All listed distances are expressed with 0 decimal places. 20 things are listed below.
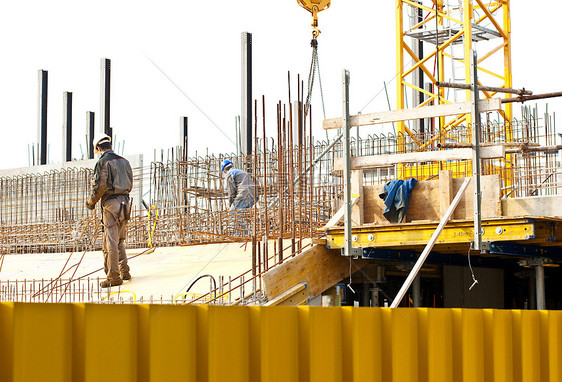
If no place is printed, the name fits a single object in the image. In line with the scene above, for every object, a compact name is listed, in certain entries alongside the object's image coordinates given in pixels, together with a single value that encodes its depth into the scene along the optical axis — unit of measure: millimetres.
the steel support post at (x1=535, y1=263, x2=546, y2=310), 11789
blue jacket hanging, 11654
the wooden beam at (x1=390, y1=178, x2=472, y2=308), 9904
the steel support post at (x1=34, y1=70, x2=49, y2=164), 33500
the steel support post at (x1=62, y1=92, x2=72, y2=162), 33406
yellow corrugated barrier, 3732
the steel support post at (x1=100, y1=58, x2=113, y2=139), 30469
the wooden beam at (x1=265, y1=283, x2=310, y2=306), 11174
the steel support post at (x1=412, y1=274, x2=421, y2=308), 13250
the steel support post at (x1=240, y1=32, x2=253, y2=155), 28980
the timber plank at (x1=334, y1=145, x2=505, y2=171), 10367
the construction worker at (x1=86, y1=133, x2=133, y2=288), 12219
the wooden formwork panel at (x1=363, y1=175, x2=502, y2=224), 11383
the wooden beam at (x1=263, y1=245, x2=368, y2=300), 11125
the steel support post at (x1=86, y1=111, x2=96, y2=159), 34750
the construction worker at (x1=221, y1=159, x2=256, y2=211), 17812
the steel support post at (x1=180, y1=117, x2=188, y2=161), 32088
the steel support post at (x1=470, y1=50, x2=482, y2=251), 10122
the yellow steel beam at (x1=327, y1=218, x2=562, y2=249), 10336
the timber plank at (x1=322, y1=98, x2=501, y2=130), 10336
